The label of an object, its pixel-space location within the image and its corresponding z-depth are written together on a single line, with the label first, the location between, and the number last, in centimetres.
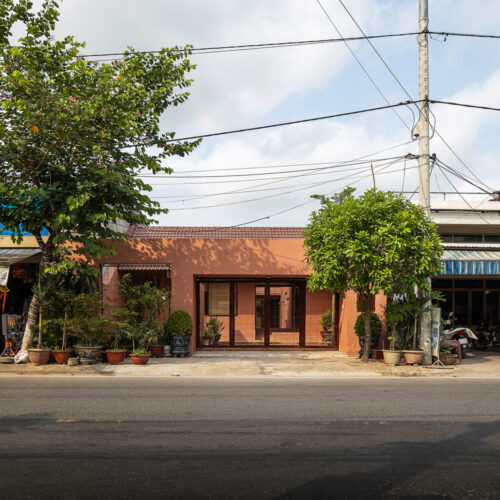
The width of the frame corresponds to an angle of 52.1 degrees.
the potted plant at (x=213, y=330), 1783
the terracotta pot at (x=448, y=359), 1453
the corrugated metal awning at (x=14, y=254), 1460
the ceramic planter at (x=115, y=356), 1392
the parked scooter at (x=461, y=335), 1672
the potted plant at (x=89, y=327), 1366
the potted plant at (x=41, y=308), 1344
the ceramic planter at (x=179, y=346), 1553
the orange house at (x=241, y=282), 1684
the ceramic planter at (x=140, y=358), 1383
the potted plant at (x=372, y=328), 1577
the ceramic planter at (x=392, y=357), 1427
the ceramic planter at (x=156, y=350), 1539
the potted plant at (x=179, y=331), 1555
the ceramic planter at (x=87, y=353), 1366
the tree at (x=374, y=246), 1320
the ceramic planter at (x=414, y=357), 1420
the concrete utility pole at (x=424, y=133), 1441
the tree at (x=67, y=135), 1208
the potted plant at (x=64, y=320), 1354
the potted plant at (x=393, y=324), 1427
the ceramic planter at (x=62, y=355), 1352
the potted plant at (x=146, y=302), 1473
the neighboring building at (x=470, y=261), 1616
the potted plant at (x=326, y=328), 1798
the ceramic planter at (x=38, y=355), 1341
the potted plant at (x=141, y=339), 1386
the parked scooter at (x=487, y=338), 2008
